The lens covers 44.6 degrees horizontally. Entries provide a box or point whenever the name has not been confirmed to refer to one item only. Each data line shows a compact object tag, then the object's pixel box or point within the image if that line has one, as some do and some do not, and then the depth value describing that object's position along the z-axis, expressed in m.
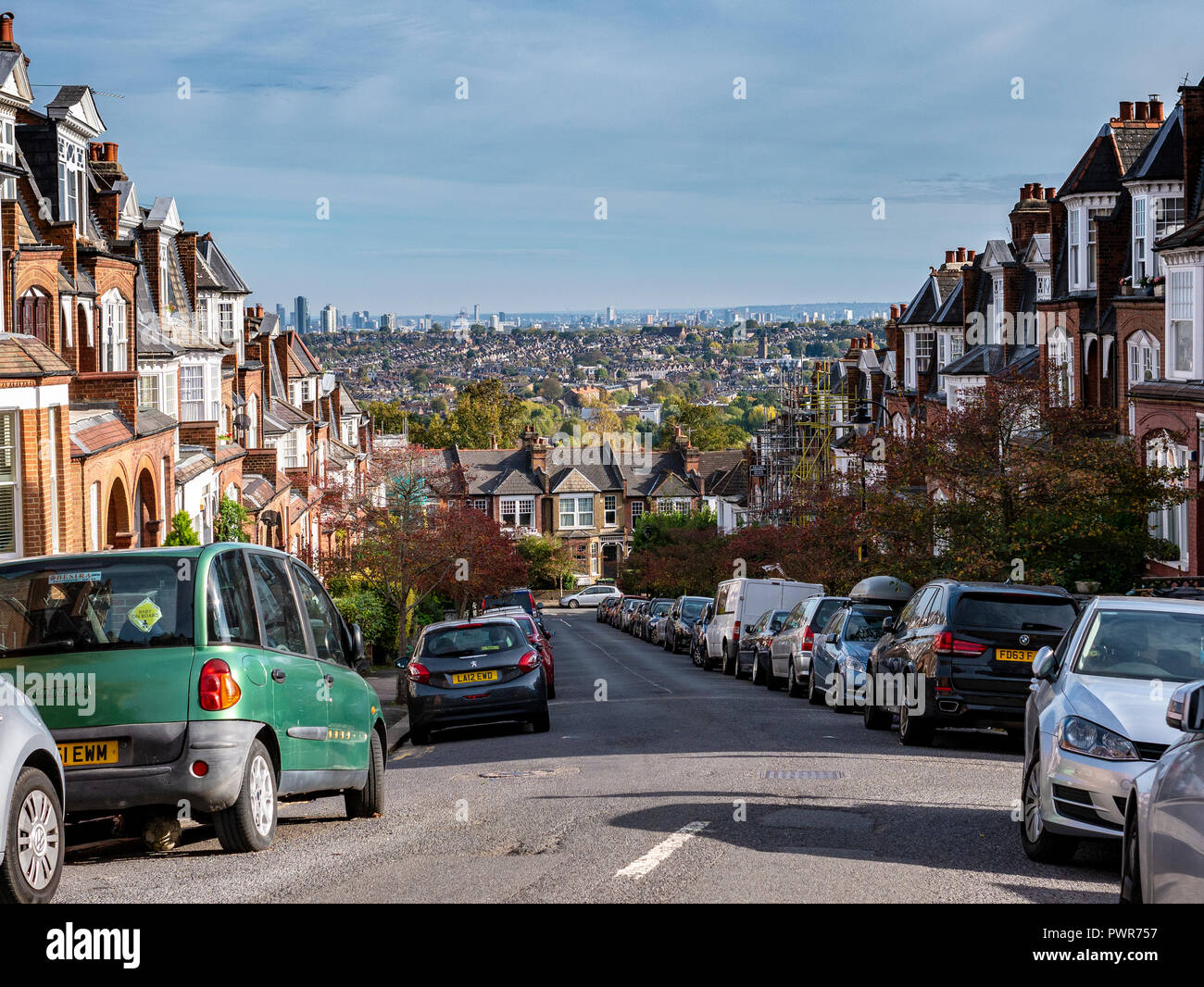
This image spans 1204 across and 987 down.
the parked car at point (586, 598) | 100.12
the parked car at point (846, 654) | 20.91
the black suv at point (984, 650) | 15.34
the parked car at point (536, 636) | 27.39
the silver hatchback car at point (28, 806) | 7.01
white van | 33.22
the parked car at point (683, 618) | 47.06
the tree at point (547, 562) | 102.66
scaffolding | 69.38
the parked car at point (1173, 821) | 6.03
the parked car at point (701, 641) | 37.96
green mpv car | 8.85
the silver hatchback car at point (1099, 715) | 8.87
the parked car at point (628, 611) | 65.31
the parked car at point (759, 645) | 28.92
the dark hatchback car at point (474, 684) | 18.77
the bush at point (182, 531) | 31.91
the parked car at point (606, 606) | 78.81
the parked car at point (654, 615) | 55.27
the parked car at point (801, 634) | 24.30
